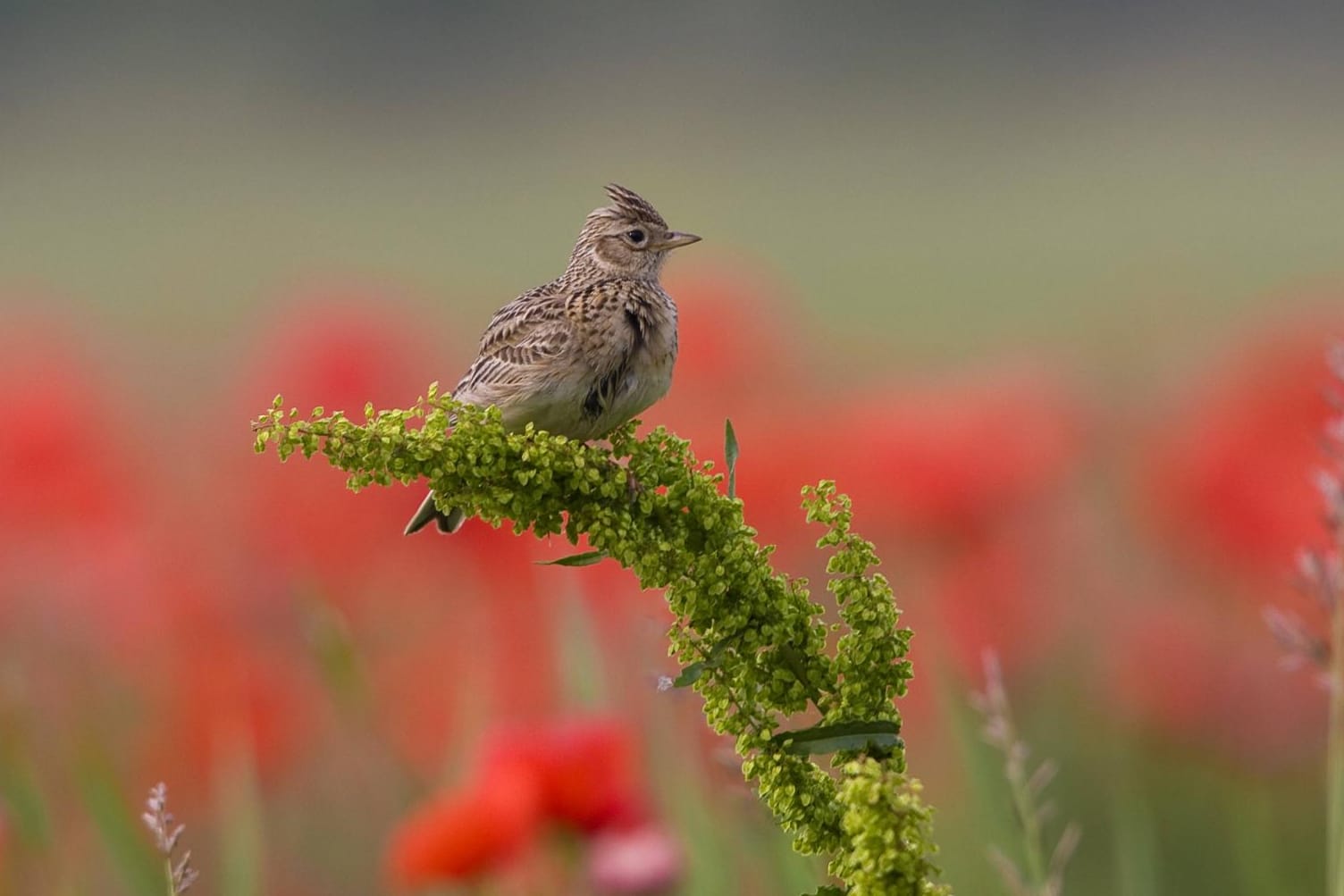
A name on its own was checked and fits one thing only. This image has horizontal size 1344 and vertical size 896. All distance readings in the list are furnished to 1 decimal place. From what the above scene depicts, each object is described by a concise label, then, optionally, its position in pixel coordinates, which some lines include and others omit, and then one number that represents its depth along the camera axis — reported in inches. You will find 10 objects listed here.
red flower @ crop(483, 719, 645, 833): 248.7
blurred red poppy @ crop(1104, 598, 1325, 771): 413.1
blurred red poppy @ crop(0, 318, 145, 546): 451.8
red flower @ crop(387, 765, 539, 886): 235.1
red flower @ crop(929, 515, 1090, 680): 427.8
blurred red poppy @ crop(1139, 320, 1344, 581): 405.4
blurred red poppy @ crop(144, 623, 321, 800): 374.6
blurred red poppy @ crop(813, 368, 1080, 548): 405.4
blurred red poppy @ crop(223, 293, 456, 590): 444.8
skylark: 231.8
